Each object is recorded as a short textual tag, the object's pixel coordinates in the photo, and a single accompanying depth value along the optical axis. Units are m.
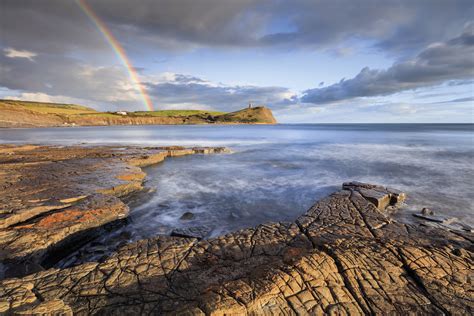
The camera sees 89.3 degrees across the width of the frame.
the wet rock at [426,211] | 8.48
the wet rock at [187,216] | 8.49
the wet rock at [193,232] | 6.66
